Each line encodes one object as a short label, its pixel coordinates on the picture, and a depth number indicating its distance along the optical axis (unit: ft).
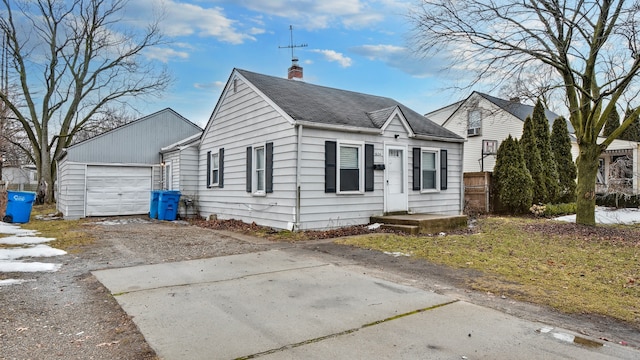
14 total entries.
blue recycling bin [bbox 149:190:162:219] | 47.93
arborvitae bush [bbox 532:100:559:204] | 52.80
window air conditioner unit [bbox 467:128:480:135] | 75.77
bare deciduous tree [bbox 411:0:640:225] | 33.24
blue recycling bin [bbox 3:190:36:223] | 42.47
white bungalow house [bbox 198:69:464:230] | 32.12
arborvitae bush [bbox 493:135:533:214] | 47.96
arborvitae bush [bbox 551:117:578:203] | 56.75
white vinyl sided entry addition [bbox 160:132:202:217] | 47.96
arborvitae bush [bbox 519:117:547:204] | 51.01
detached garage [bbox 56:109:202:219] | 49.42
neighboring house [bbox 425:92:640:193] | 69.51
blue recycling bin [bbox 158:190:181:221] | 46.37
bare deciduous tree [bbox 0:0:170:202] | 71.20
